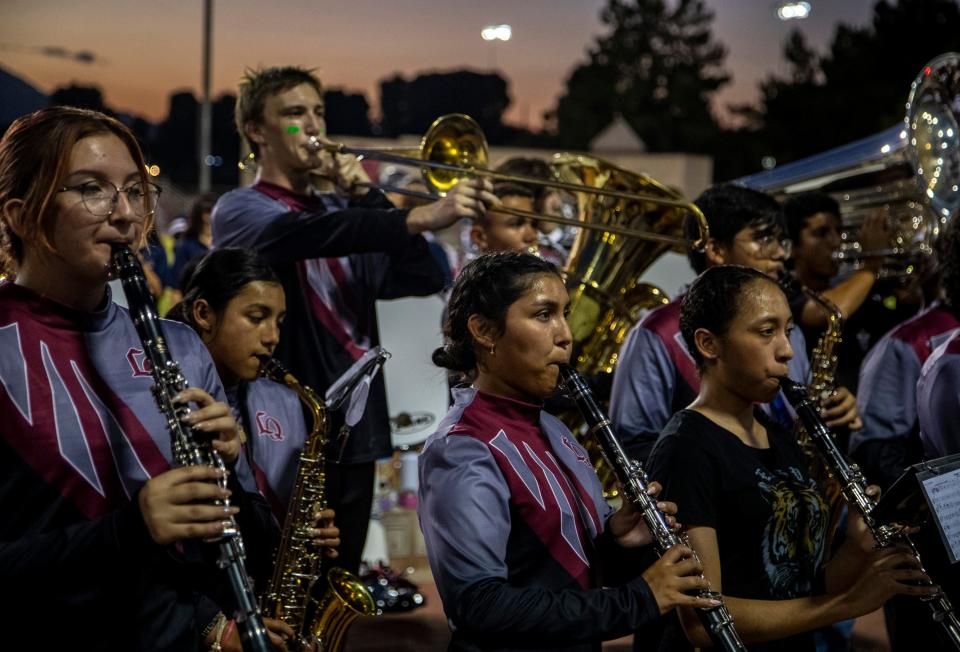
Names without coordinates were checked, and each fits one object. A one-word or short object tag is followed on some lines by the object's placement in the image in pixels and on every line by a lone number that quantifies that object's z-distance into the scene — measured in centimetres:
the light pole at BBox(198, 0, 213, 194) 1814
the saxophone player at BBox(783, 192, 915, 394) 529
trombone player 396
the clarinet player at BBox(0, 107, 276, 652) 196
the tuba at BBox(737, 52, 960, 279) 547
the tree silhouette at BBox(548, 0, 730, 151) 5025
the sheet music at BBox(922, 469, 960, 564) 246
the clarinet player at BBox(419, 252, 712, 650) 240
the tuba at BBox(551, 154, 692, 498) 481
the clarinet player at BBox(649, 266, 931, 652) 273
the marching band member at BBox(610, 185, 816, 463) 381
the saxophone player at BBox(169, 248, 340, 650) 356
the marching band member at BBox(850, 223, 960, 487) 395
